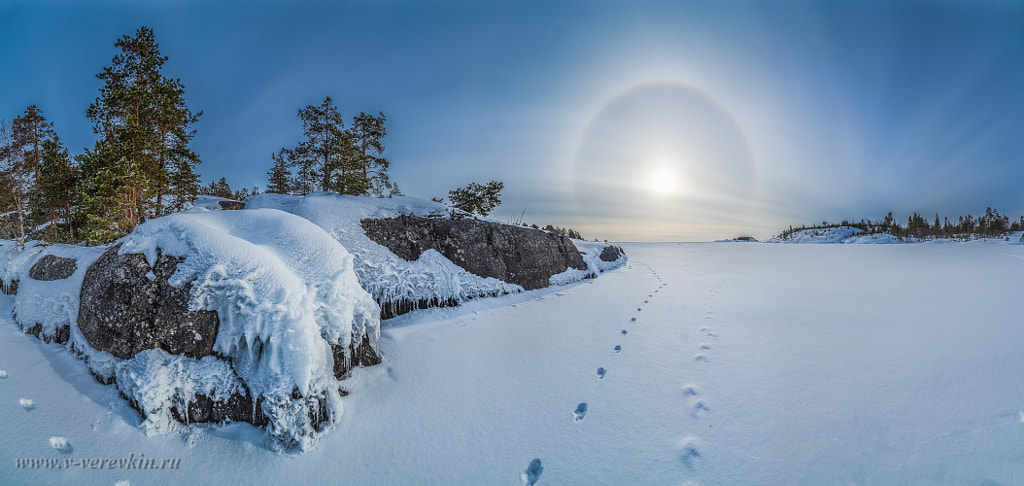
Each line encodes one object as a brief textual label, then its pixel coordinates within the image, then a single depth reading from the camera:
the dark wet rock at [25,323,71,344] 4.65
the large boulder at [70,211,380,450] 3.32
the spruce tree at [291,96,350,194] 15.72
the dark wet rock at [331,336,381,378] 4.18
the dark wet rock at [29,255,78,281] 5.64
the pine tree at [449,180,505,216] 14.94
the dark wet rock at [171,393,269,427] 3.30
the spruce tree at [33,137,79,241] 14.40
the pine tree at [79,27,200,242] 9.38
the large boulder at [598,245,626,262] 15.41
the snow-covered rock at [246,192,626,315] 6.84
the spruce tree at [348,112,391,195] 15.57
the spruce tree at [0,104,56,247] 16.64
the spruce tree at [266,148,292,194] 24.57
